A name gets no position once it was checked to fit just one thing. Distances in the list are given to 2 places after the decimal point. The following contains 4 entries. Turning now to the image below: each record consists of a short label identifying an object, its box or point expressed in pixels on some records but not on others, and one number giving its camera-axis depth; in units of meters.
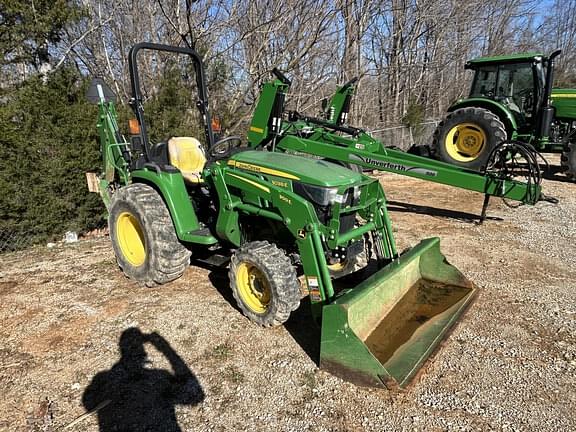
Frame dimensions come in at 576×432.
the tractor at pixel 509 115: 8.28
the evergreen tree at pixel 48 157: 5.41
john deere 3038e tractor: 2.77
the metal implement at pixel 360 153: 5.36
